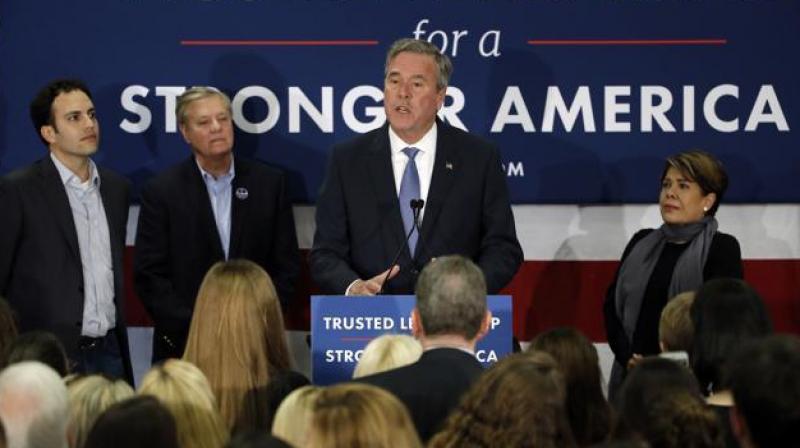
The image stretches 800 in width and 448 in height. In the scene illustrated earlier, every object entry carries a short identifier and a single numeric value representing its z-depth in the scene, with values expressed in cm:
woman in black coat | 1203
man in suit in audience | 799
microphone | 1013
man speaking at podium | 1132
